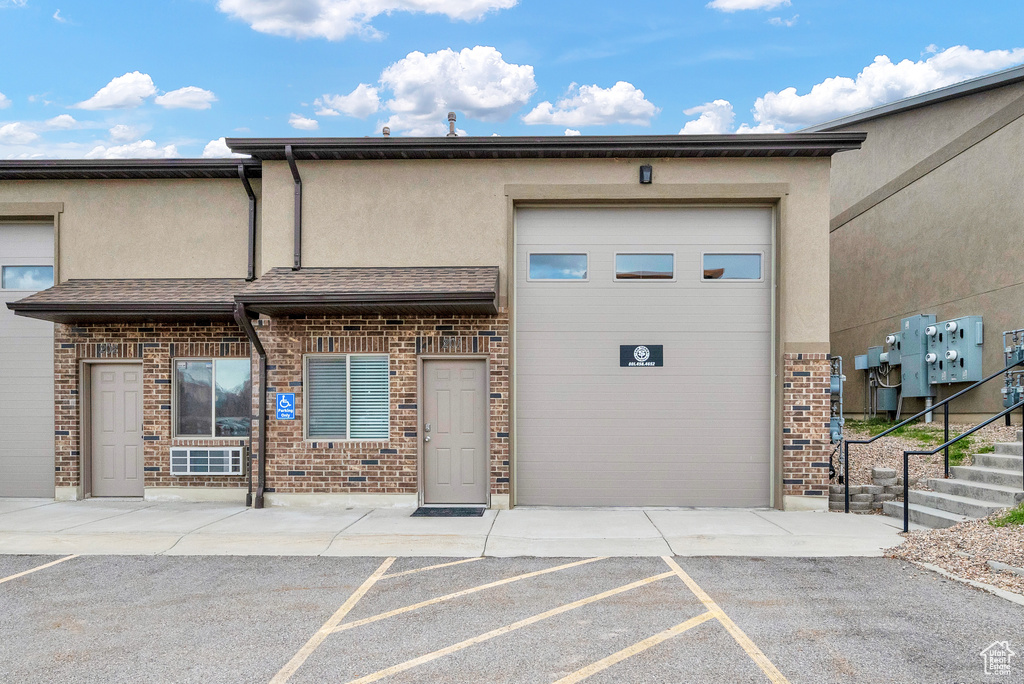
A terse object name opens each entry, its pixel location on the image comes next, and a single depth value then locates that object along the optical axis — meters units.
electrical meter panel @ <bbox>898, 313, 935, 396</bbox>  14.11
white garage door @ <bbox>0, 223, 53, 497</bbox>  11.13
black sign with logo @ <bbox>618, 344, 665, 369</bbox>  10.36
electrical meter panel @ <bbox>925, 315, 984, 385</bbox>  12.80
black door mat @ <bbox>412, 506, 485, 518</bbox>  9.66
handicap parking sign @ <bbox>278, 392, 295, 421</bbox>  10.29
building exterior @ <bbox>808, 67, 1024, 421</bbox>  12.45
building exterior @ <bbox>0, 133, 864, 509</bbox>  10.13
